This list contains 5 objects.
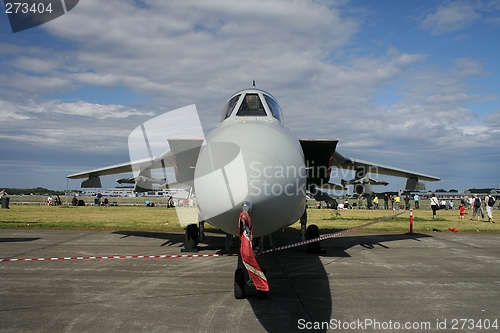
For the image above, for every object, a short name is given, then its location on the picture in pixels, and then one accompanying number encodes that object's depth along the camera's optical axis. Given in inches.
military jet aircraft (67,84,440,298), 171.2
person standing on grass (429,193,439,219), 882.4
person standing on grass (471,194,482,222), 861.8
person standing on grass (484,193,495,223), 824.3
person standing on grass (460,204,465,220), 915.6
